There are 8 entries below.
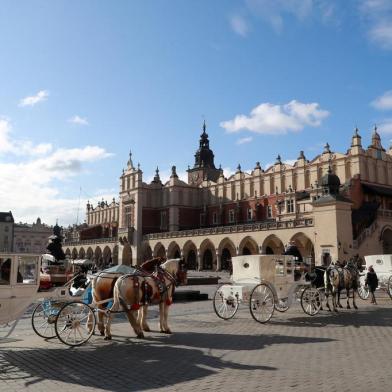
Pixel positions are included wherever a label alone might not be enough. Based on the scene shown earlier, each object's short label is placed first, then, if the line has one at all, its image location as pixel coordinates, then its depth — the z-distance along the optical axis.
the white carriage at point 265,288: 11.92
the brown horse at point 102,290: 9.41
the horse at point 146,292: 9.02
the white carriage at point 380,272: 18.78
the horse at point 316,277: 14.02
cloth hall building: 29.53
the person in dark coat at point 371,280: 16.91
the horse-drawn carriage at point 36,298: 7.89
